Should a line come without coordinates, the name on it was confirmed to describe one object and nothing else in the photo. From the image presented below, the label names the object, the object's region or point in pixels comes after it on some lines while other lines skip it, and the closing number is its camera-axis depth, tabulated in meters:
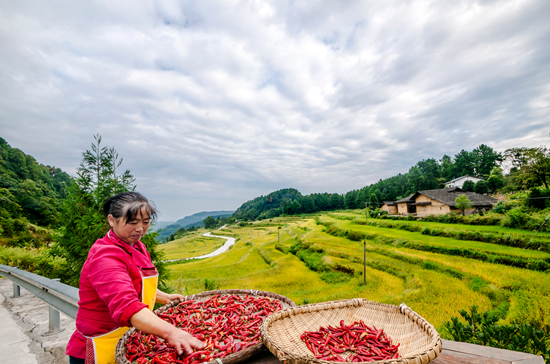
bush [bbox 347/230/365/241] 28.84
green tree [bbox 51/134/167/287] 5.95
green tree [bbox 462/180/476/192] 37.19
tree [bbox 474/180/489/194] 34.89
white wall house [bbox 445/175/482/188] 41.61
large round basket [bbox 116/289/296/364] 1.26
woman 1.34
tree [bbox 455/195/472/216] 25.31
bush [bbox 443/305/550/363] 2.46
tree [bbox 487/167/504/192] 33.75
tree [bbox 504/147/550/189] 20.17
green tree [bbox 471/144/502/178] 47.08
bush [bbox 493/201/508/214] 21.46
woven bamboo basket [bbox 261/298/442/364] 1.14
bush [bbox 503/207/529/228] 16.75
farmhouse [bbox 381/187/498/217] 26.38
